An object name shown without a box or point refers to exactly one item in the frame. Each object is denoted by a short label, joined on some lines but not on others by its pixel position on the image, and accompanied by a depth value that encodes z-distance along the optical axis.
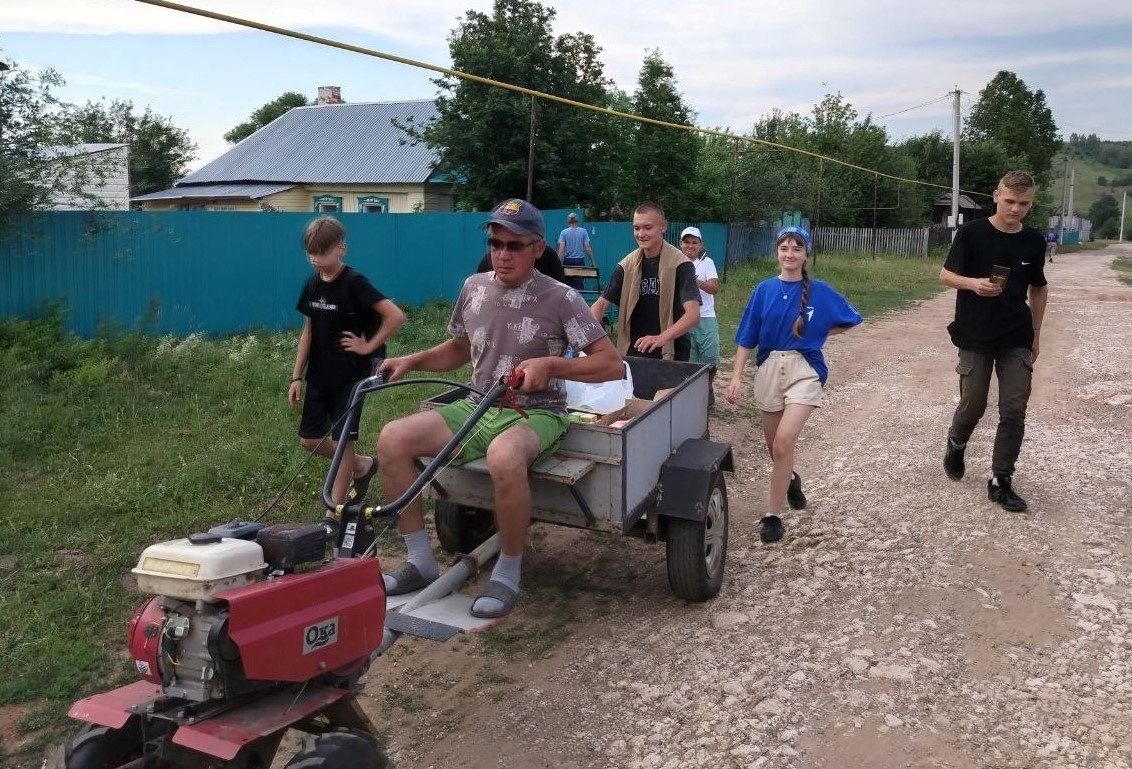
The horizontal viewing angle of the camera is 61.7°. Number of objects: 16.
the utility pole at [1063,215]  79.43
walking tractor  2.70
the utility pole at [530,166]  11.22
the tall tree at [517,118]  19.70
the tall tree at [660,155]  25.31
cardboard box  5.19
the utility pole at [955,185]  40.88
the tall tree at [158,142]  31.33
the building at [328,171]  31.86
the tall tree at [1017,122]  69.56
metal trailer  4.33
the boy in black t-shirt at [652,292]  6.40
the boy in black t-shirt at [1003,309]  6.17
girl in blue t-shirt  5.82
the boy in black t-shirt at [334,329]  5.25
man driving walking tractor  4.05
